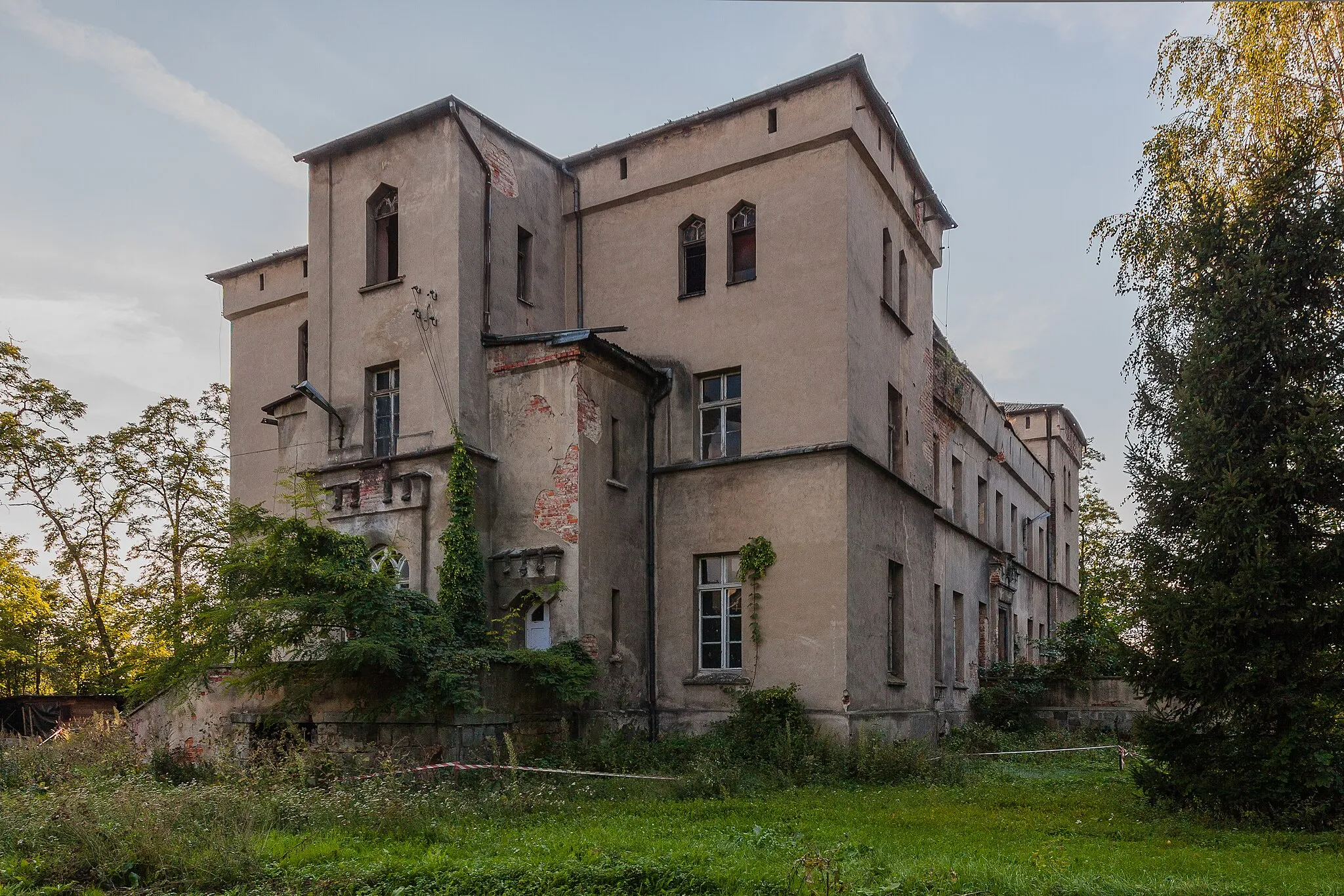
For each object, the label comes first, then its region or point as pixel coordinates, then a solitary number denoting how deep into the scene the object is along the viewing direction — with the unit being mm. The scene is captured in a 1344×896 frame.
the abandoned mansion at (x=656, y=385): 17500
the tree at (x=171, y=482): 30203
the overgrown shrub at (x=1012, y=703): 24344
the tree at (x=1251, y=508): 11484
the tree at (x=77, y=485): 28297
